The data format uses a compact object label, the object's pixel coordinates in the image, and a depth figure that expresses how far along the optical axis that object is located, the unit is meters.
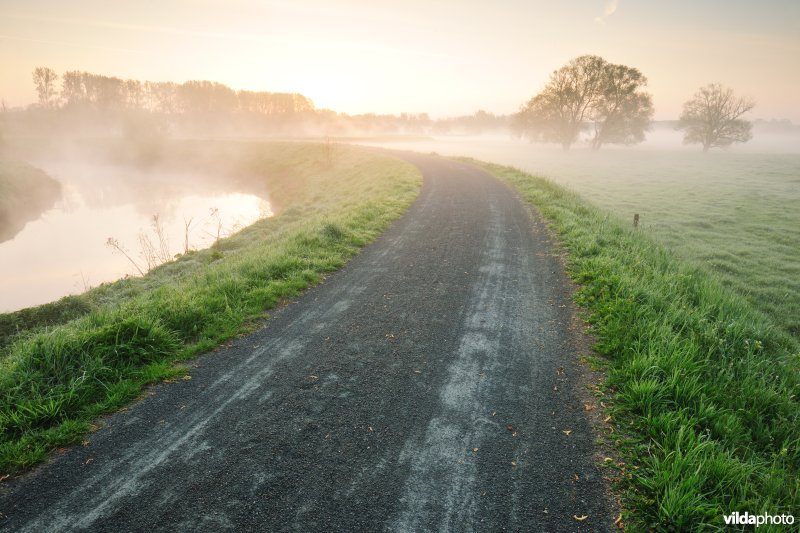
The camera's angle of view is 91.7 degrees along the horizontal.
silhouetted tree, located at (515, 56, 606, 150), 60.72
